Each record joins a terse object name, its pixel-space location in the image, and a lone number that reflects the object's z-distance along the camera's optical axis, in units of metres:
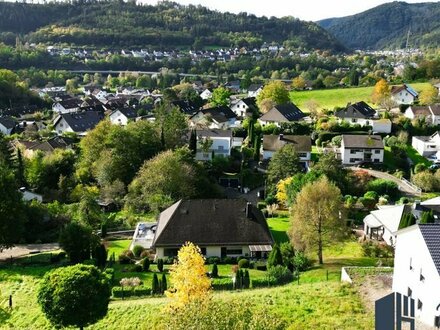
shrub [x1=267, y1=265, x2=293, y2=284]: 29.58
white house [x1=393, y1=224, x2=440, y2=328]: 20.03
